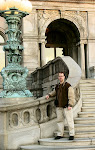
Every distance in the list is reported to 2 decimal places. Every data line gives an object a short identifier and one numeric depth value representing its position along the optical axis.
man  8.53
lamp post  11.27
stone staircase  8.46
